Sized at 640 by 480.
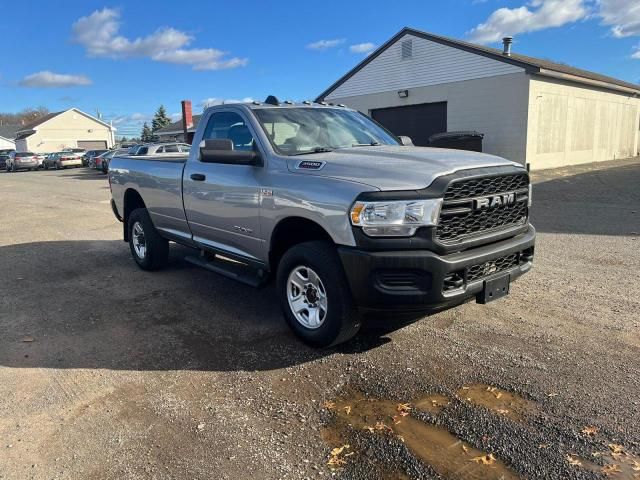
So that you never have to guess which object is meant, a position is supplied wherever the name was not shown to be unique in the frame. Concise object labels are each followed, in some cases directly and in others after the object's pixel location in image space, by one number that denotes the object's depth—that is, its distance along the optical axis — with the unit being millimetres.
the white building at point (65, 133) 66688
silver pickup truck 3553
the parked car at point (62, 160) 40938
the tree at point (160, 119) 88062
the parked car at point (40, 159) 43175
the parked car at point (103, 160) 31672
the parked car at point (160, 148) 22266
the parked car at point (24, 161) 42844
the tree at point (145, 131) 93688
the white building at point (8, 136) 75788
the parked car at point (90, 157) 35275
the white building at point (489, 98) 20062
